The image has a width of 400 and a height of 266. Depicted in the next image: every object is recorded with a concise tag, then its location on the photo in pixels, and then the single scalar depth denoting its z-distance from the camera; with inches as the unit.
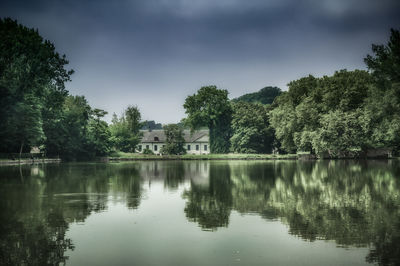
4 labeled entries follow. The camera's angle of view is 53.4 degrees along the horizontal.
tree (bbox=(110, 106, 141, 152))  3897.4
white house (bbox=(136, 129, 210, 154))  4763.8
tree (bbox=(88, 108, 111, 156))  3085.6
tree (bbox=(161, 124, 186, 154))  3890.3
